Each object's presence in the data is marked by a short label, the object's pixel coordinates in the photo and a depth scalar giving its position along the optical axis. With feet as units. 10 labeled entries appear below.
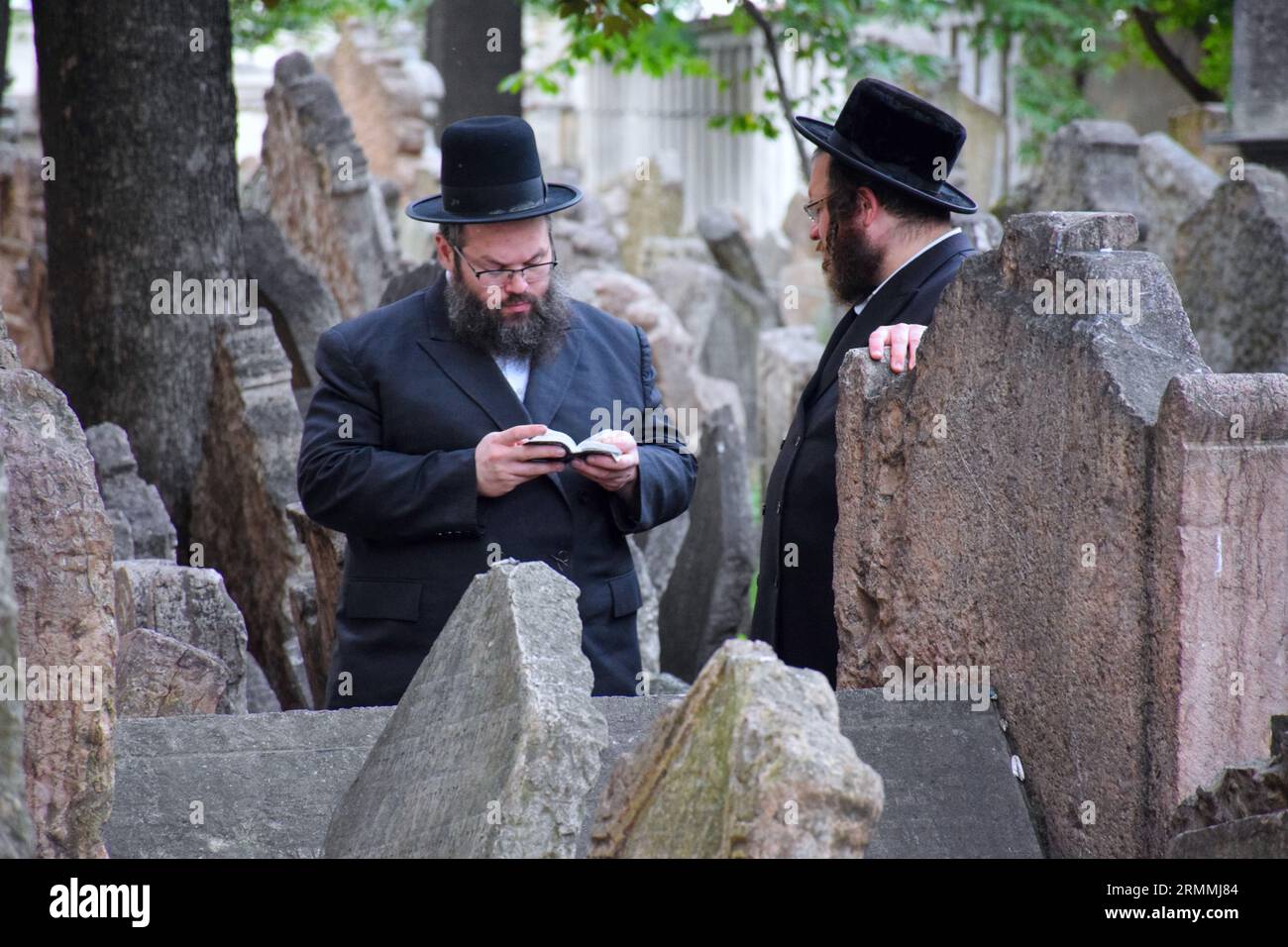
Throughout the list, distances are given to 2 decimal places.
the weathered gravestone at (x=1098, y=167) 33.63
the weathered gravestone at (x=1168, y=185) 35.24
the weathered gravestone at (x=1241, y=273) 26.43
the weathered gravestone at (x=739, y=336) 43.93
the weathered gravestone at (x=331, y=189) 29.96
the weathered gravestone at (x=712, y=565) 21.68
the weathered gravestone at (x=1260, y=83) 45.14
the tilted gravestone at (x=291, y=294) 25.80
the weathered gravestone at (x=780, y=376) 35.09
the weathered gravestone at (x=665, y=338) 35.19
